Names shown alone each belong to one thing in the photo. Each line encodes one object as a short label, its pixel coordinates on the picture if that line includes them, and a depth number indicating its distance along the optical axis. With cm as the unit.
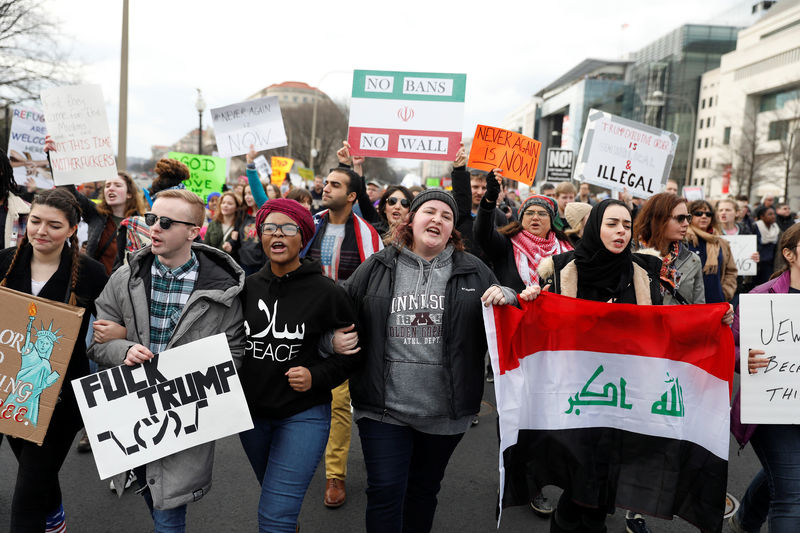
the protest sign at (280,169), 1650
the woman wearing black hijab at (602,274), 289
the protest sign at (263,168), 1339
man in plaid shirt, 251
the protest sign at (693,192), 1340
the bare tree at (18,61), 1756
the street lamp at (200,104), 2411
